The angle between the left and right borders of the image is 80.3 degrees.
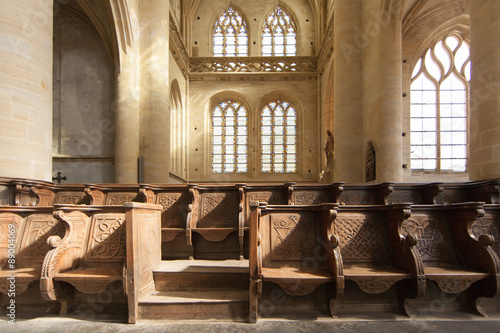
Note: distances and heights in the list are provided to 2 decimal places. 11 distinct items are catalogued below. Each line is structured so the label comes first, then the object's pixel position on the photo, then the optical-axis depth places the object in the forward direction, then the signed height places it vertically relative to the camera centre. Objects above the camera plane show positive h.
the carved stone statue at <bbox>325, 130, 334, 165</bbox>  10.73 +0.60
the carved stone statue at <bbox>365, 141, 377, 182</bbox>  6.73 +0.06
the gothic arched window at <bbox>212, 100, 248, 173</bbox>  14.55 +1.38
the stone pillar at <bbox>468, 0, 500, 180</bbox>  3.88 +1.03
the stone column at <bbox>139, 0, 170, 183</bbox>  8.45 +2.09
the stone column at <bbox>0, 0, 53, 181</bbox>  3.84 +1.02
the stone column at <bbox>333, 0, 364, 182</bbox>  7.59 +1.79
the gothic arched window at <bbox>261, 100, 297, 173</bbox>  14.56 +1.44
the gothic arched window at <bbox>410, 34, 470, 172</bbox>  10.67 +2.21
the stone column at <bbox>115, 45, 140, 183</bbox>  7.93 +1.16
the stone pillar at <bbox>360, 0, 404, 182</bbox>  6.38 +1.73
